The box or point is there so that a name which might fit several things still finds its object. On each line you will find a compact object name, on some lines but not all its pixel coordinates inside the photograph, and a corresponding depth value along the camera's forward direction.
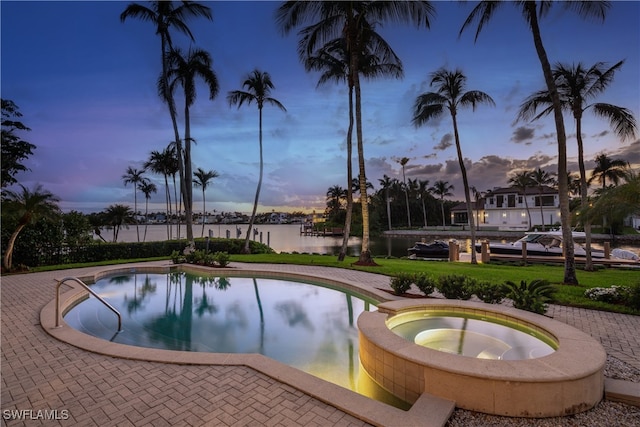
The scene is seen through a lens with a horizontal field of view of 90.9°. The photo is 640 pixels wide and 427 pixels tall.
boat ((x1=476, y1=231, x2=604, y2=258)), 16.91
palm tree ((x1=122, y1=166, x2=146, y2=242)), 33.06
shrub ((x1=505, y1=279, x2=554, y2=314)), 5.71
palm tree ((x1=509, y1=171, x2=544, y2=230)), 42.16
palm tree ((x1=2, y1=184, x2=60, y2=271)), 11.21
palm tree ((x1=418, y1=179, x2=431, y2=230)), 60.59
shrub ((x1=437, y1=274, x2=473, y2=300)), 6.77
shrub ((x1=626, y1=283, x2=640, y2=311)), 6.46
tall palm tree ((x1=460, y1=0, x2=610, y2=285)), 8.43
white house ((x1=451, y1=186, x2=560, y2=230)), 42.47
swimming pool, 5.19
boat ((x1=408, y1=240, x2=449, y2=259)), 20.12
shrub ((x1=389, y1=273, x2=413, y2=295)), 7.72
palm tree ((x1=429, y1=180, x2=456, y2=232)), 59.28
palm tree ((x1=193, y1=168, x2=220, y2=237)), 28.25
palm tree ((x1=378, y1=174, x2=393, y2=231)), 58.92
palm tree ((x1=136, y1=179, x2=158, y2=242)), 34.31
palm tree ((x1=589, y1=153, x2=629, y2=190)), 32.75
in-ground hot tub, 3.04
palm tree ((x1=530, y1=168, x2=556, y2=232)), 42.64
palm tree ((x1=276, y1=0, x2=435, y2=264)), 11.71
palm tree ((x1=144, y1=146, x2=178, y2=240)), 25.55
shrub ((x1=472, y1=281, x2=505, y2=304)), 6.31
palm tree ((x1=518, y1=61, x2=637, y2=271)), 10.13
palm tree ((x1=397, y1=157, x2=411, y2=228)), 53.16
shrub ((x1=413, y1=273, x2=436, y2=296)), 7.33
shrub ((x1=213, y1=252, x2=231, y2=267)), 12.71
